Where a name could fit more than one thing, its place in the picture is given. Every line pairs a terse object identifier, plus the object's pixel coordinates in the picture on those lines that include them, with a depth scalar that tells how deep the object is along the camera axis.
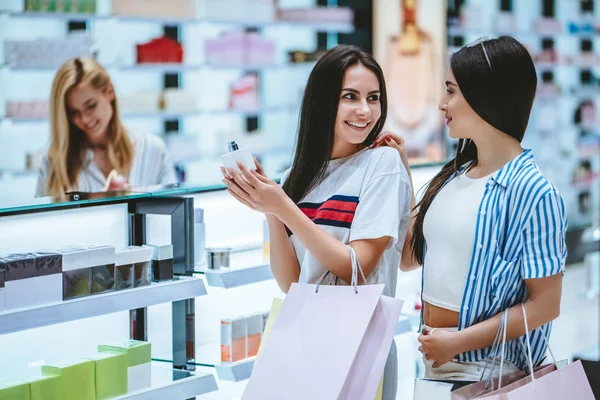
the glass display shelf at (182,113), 10.76
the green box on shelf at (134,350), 3.97
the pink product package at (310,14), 13.54
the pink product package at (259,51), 13.20
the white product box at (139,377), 3.97
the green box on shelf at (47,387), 3.60
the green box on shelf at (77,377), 3.69
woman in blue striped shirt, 3.18
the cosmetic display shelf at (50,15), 10.47
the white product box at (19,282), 3.50
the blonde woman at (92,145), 8.87
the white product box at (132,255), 3.90
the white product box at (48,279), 3.58
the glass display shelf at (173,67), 10.55
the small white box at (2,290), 3.47
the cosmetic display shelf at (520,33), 13.93
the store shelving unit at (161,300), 3.72
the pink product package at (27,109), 10.66
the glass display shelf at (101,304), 3.45
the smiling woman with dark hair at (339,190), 3.38
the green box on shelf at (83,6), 10.90
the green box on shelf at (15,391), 3.50
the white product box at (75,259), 3.69
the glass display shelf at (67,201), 3.81
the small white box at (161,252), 4.08
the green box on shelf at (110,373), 3.83
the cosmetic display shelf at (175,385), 3.96
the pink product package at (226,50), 12.82
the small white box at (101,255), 3.78
